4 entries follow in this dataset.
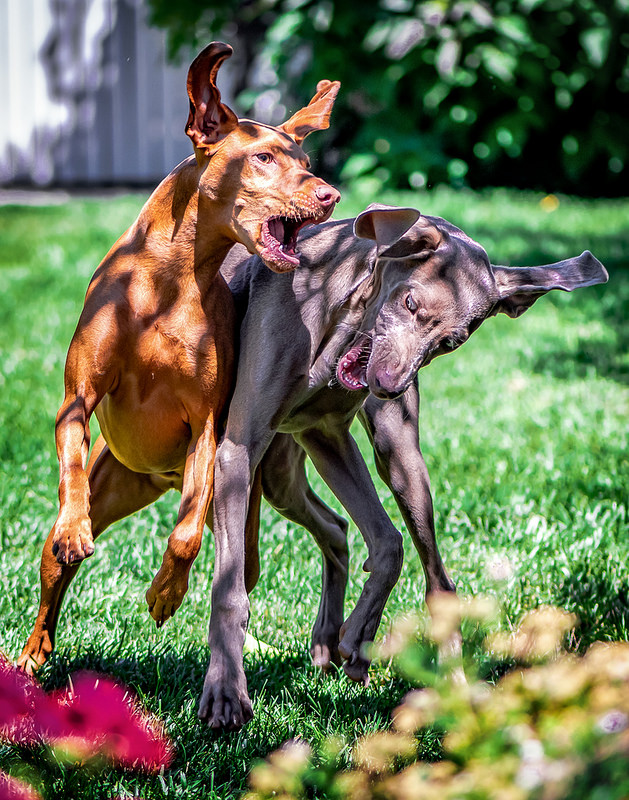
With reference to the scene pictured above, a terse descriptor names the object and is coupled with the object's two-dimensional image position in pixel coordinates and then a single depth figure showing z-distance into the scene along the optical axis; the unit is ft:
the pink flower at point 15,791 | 11.42
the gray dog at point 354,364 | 18.98
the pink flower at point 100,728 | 14.38
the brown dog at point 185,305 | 18.45
